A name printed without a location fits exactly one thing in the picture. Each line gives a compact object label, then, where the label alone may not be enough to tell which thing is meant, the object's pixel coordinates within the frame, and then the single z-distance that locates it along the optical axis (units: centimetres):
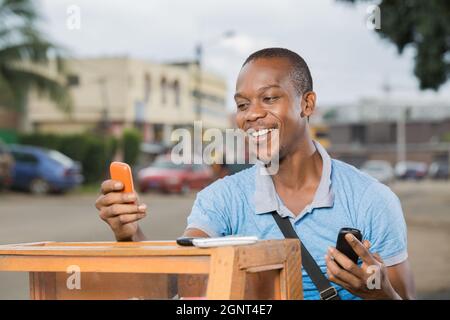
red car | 2655
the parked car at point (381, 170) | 4200
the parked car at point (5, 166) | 2341
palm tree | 2572
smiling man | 253
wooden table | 184
